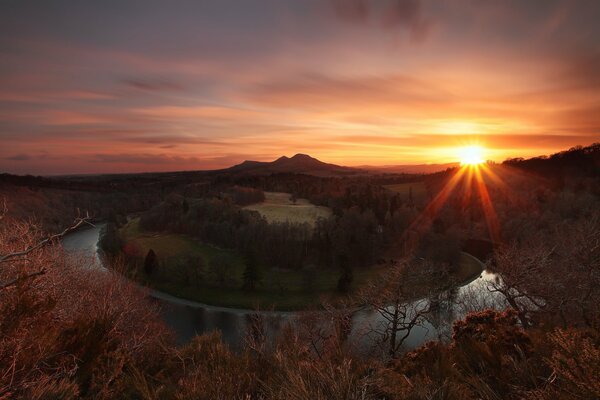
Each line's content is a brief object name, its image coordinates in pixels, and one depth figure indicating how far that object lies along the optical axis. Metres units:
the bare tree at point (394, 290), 15.74
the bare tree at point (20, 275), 4.45
